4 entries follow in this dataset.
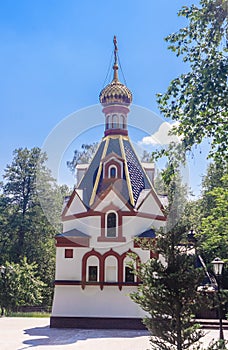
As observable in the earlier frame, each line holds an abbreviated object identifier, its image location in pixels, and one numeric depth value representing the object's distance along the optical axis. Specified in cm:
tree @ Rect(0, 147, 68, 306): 2939
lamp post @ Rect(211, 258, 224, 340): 1127
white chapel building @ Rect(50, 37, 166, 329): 1522
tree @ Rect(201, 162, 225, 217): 2832
